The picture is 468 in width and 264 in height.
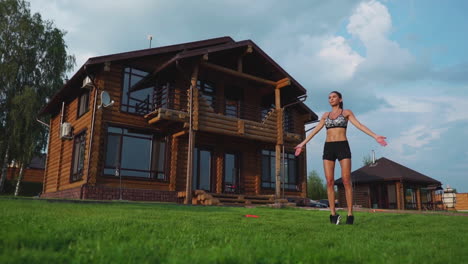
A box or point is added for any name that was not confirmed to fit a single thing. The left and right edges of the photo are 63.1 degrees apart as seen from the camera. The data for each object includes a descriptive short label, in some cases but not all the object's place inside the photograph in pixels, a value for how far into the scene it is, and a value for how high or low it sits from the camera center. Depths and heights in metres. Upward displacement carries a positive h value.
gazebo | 28.62 +1.28
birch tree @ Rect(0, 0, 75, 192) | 23.69 +8.70
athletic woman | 5.82 +0.87
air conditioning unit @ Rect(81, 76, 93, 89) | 15.49 +4.65
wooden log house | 15.23 +3.11
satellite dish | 14.92 +3.85
